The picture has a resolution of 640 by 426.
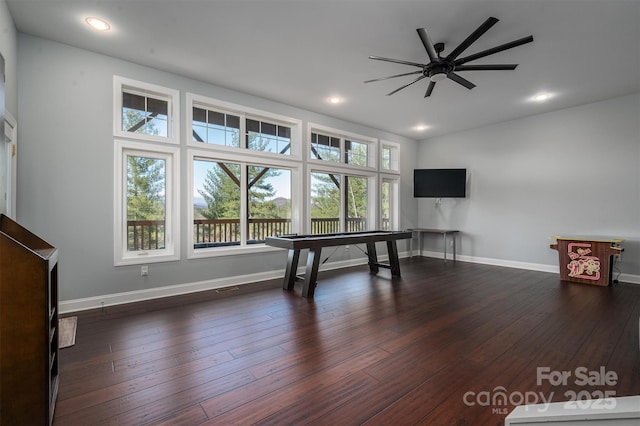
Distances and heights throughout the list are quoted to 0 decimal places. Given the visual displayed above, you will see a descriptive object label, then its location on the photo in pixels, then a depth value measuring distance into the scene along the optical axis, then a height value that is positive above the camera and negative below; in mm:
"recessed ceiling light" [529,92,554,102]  4777 +1862
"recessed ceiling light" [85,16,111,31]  2941 +1831
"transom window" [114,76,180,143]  3721 +1290
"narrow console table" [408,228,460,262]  6723 -447
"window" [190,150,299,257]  4508 +135
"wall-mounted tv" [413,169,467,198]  6695 +663
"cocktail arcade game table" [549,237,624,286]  4660 -713
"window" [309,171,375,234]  5992 +193
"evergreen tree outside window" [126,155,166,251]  3930 +90
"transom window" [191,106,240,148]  4438 +1251
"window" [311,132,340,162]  5875 +1272
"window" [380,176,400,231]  7306 +207
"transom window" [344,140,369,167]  6520 +1288
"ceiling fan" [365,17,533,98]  2645 +1532
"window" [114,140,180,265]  3746 +79
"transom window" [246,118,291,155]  4988 +1252
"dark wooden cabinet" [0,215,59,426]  1449 -620
